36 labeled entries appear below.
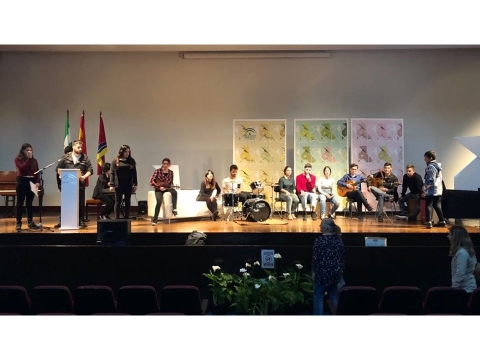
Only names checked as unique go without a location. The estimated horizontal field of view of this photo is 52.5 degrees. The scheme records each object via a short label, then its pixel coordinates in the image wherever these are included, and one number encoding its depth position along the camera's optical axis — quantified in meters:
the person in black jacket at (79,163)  7.54
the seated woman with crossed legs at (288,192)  9.45
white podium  7.49
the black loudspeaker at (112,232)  6.70
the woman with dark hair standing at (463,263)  5.15
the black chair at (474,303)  4.49
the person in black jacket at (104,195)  9.05
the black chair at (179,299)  4.68
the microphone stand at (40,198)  7.37
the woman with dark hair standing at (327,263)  5.20
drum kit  8.62
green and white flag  10.15
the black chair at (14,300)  4.62
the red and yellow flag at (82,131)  10.41
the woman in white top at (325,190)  9.32
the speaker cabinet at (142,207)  10.57
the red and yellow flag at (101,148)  9.98
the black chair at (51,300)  4.68
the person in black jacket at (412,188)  9.18
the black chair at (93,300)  4.63
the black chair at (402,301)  4.62
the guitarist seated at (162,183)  8.63
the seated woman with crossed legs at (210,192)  9.18
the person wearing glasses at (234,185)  9.10
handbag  6.82
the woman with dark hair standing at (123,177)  8.09
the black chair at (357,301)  4.58
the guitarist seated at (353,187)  8.97
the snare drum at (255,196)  9.23
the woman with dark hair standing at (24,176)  7.23
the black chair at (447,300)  4.59
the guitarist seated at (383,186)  8.91
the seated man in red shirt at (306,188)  9.49
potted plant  5.18
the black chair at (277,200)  9.56
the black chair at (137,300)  4.64
